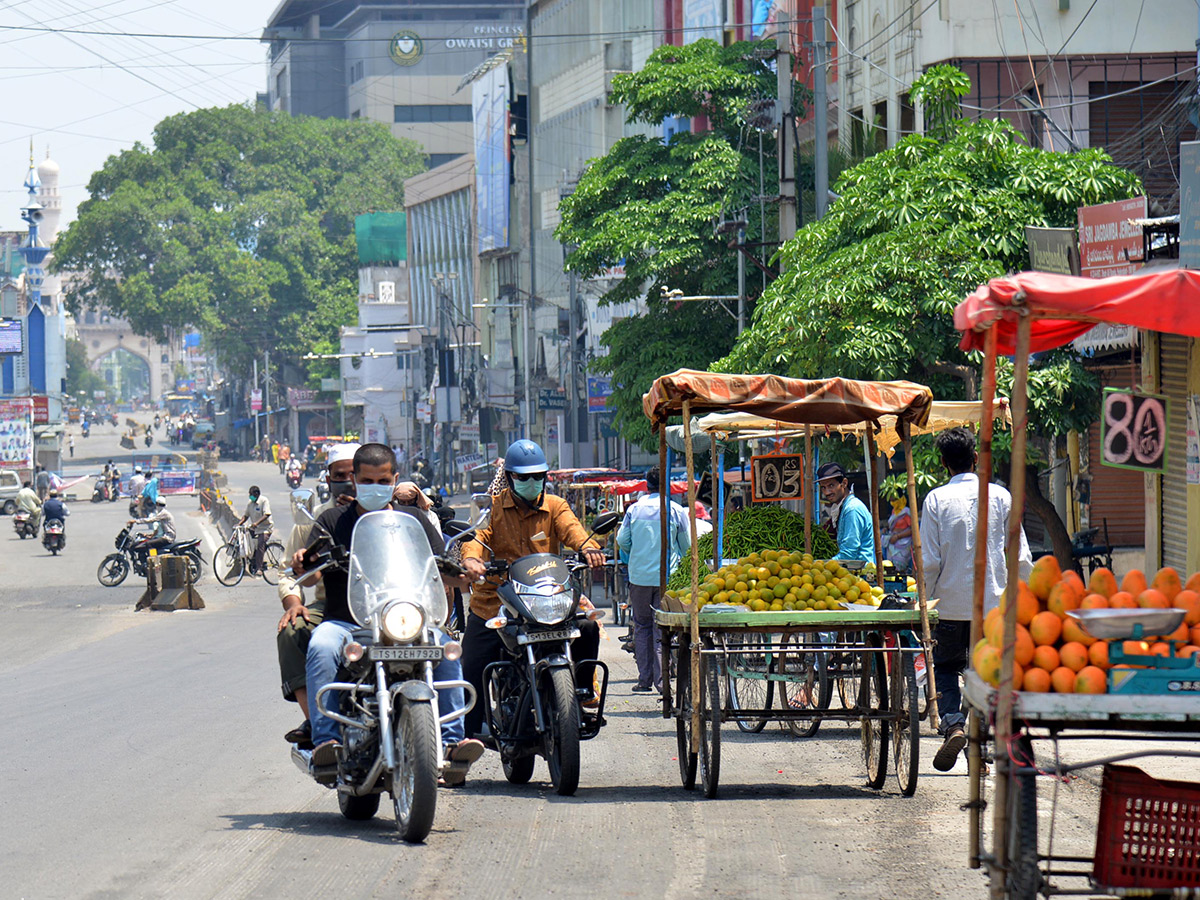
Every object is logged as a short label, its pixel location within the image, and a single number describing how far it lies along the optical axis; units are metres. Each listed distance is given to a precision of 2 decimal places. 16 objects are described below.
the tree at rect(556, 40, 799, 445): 58.00
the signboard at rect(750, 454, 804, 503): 22.39
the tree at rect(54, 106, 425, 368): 176.25
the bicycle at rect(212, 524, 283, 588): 59.31
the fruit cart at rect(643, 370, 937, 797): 15.34
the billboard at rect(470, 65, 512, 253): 129.50
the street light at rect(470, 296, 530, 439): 105.69
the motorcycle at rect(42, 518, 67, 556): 74.56
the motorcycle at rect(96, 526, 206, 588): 57.09
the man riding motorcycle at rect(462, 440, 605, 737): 16.55
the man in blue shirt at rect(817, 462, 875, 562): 23.02
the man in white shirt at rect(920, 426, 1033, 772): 16.59
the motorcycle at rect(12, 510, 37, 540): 87.00
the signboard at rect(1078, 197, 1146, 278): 28.75
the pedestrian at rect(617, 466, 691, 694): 24.28
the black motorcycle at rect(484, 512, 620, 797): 15.25
